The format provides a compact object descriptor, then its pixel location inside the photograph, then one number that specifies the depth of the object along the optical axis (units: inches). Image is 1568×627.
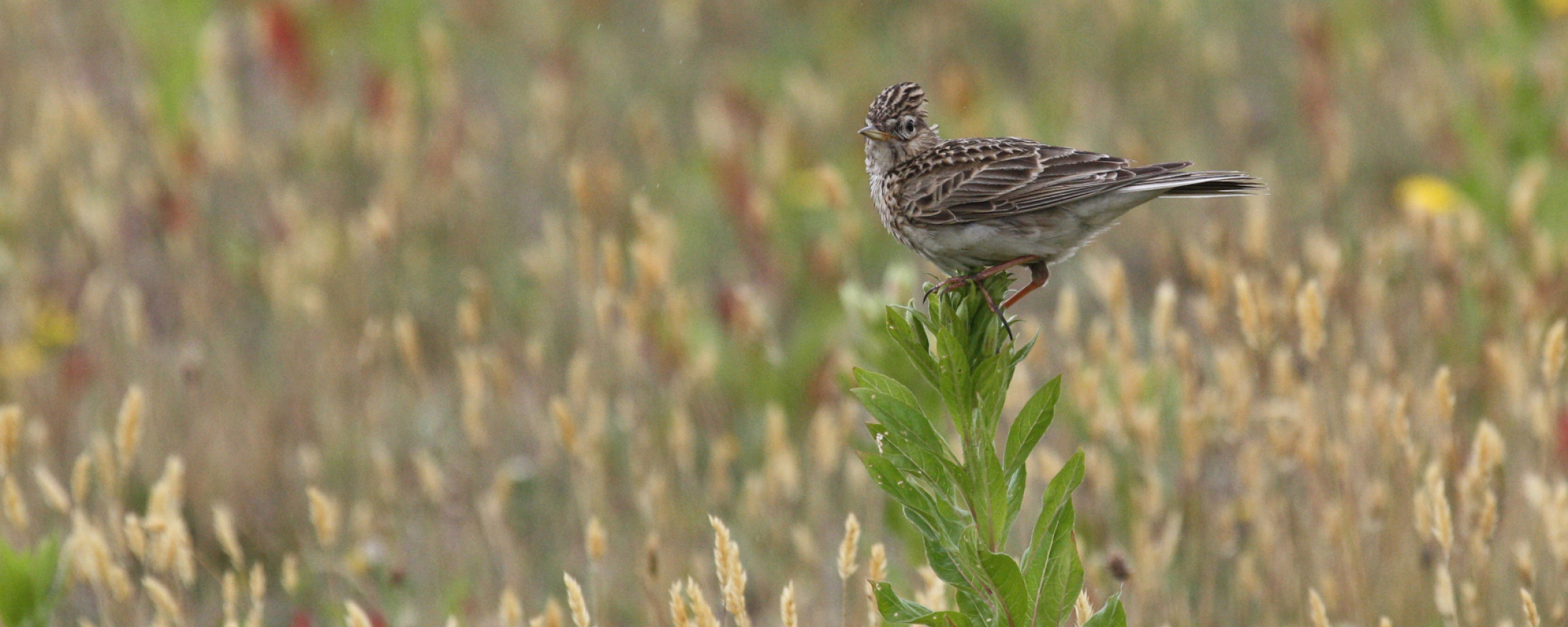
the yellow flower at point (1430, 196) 411.5
